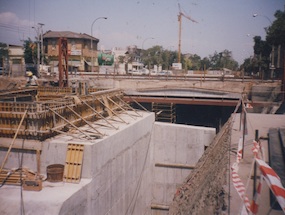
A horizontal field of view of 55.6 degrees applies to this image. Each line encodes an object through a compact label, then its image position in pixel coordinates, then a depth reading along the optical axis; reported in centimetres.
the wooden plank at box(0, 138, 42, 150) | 1082
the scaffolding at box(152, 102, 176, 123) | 2634
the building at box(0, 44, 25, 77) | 5894
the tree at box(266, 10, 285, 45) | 4025
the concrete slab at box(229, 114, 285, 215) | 631
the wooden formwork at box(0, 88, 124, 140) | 1087
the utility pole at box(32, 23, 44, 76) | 4204
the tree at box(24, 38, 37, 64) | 5139
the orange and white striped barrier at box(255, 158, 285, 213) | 397
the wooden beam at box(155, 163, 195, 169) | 1880
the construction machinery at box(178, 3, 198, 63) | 7246
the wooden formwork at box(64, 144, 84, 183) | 1019
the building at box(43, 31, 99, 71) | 6007
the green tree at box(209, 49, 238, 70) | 12117
